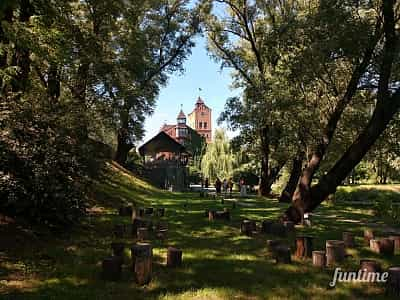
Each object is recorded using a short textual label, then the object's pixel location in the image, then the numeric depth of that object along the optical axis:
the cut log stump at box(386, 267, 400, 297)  5.17
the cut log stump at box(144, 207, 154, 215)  12.76
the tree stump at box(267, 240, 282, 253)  7.46
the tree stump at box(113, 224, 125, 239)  8.97
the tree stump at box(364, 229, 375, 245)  8.95
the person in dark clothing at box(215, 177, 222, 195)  29.75
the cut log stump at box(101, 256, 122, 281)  5.72
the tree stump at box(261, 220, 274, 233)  9.91
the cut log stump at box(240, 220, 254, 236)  9.59
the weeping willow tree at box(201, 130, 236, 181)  49.78
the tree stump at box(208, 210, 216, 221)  12.53
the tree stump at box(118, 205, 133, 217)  12.55
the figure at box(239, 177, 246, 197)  29.15
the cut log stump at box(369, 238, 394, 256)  7.61
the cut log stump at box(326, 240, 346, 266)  6.82
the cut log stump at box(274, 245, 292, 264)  6.76
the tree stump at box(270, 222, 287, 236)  9.68
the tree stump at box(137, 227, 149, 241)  8.55
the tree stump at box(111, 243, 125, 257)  6.82
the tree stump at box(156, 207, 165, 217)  12.80
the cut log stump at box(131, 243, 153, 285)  5.61
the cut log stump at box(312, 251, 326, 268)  6.59
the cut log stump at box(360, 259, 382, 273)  5.77
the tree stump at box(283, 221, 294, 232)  10.02
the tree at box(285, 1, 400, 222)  10.23
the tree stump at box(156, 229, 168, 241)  8.73
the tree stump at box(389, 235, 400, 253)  8.14
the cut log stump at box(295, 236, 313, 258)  7.18
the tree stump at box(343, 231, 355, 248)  8.27
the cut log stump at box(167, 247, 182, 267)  6.46
